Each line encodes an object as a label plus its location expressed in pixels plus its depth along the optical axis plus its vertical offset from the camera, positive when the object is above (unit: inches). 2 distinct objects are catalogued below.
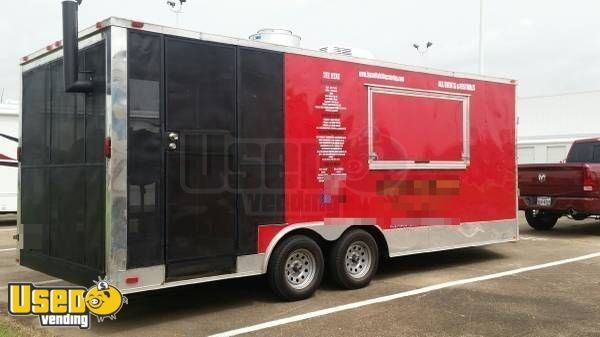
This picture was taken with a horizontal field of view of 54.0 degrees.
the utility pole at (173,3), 624.6 +177.6
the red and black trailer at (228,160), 217.2 +2.8
